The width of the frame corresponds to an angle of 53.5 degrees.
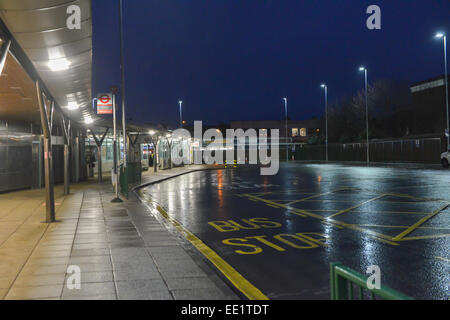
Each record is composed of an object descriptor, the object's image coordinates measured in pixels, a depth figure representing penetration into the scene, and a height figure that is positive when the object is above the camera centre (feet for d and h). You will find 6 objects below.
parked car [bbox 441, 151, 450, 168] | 115.79 -2.20
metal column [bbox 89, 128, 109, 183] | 83.51 -1.07
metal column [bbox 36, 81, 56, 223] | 34.81 -1.08
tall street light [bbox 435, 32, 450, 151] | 115.63 +29.96
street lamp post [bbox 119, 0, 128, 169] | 63.72 +12.98
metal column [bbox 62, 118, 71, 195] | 54.45 -0.81
